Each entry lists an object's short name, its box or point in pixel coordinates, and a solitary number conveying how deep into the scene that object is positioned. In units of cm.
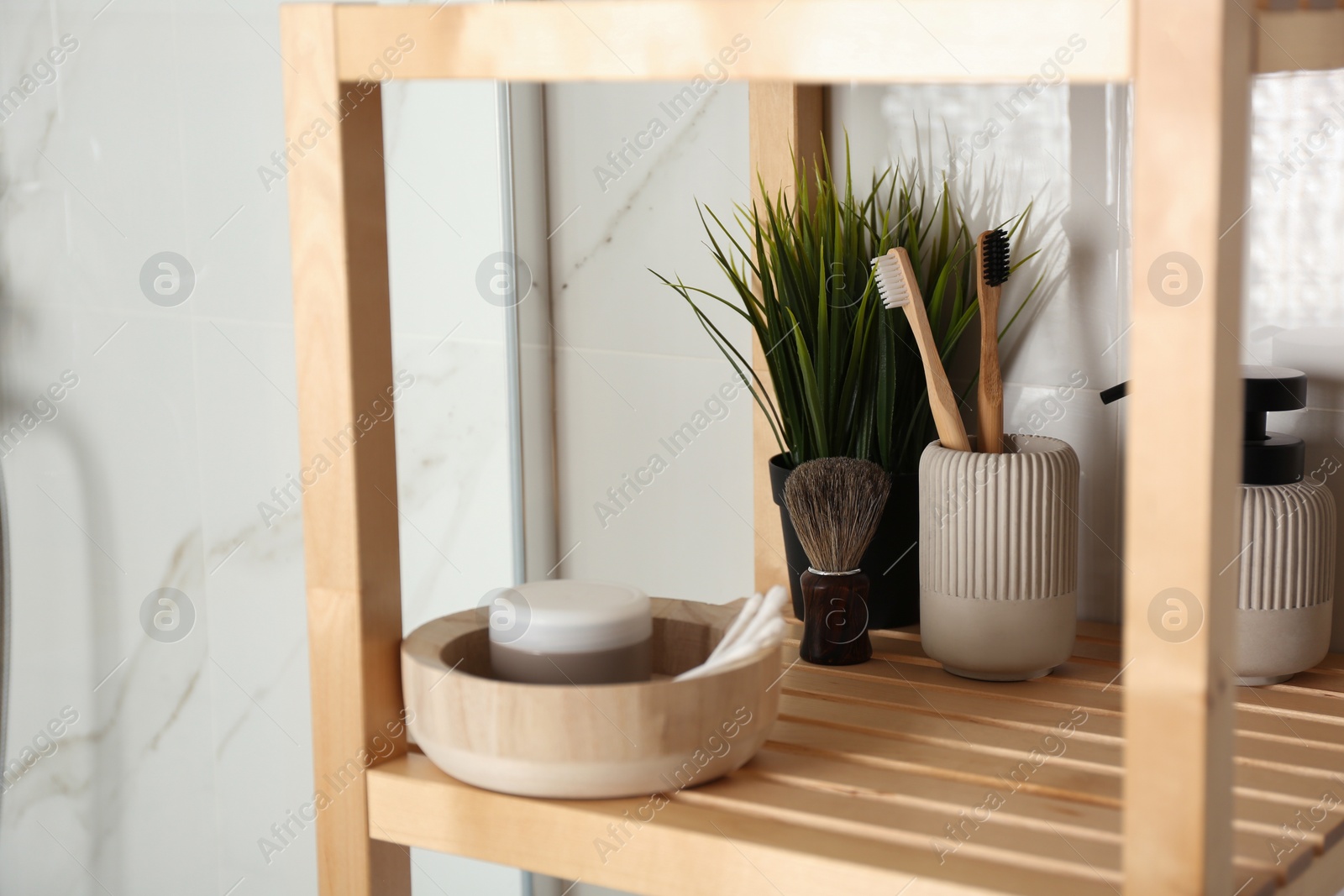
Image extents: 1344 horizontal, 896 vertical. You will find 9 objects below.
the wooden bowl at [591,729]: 135
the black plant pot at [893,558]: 156
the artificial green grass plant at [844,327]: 157
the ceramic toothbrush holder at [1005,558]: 148
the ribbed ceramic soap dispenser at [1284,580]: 146
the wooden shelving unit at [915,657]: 123
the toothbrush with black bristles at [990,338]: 151
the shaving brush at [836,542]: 150
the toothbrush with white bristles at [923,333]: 151
